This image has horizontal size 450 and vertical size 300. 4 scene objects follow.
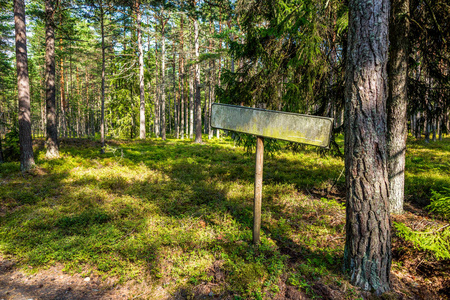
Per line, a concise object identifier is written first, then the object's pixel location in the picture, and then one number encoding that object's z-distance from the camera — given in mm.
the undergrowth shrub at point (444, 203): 3875
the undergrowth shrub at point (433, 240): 3042
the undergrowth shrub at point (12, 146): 10320
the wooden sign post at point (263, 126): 2971
